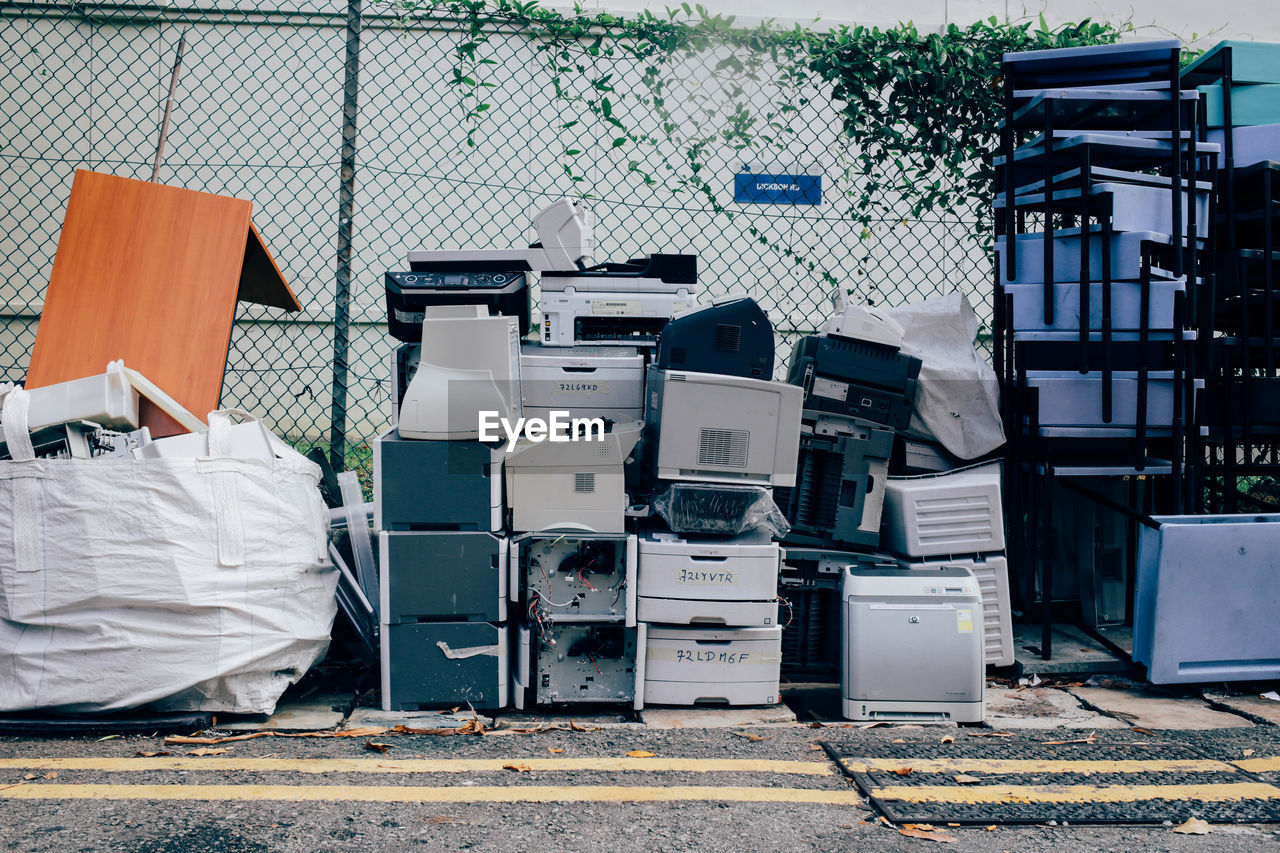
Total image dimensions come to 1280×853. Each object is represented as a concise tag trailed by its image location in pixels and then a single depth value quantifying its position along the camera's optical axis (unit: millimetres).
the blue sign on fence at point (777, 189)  4961
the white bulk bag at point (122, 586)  2785
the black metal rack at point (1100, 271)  3674
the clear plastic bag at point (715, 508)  3277
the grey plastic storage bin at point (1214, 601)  3412
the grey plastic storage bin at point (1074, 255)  3664
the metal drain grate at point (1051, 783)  2418
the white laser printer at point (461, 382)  3170
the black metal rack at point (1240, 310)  3859
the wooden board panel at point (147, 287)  3471
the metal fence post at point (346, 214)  3932
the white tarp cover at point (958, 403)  3818
